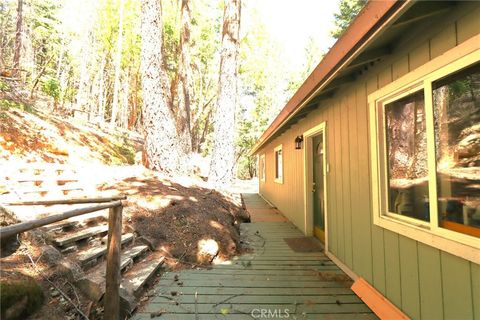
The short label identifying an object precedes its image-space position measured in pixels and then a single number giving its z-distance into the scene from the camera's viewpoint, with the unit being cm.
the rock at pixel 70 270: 245
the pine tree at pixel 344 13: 1689
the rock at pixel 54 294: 226
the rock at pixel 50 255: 247
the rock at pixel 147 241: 385
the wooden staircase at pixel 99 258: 248
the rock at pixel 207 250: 390
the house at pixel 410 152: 183
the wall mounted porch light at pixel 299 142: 593
